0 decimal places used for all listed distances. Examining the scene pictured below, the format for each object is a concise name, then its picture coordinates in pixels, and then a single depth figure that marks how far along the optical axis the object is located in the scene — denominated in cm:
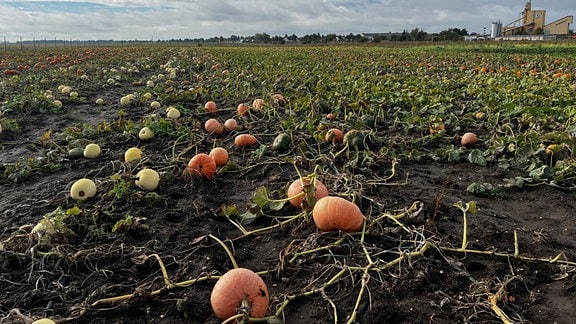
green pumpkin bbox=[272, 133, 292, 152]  565
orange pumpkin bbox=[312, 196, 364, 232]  311
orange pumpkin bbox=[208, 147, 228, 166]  500
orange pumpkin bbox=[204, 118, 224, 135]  662
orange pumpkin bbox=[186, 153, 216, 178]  460
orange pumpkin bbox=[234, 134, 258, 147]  598
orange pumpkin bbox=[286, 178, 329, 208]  351
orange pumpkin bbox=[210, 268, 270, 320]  230
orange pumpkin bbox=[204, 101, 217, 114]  828
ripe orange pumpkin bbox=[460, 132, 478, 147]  571
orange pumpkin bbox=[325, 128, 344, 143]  567
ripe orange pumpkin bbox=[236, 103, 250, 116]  762
